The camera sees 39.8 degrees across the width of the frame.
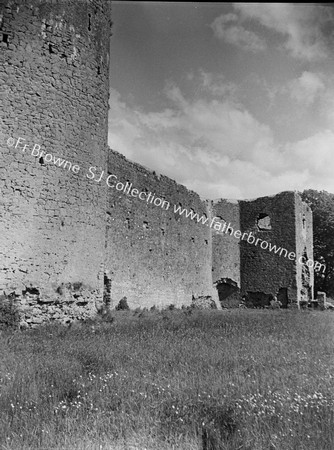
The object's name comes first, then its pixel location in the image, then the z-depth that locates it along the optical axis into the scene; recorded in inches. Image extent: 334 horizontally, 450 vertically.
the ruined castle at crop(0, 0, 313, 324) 381.7
